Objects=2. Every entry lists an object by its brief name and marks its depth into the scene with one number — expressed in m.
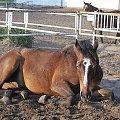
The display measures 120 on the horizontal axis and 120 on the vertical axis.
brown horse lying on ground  4.70
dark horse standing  13.50
